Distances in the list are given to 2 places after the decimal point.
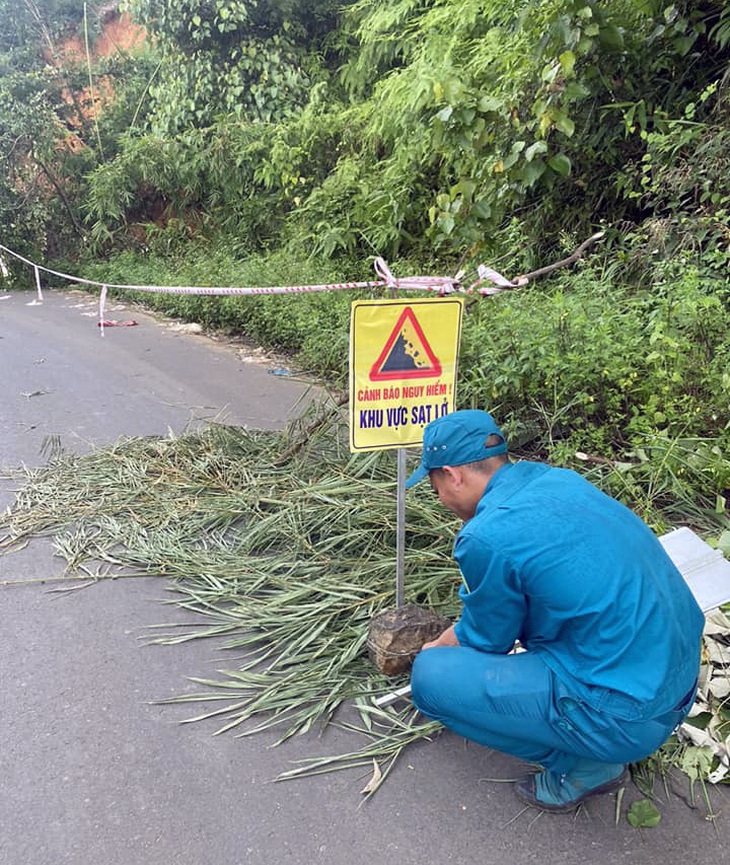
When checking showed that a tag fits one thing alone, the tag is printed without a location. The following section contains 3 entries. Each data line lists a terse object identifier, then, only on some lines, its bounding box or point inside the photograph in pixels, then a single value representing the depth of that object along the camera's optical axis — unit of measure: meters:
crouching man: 1.83
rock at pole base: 2.69
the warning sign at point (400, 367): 2.61
